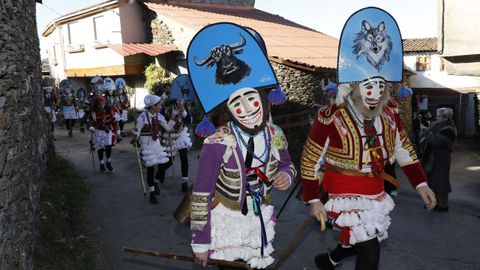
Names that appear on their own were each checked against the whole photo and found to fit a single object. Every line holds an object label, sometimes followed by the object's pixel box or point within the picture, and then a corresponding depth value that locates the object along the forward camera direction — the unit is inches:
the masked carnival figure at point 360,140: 143.6
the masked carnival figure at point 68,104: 655.1
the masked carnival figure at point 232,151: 123.2
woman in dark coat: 270.8
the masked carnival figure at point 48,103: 634.2
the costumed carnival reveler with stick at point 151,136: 284.8
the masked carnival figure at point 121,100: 641.6
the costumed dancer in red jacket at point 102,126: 382.9
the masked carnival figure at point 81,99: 672.8
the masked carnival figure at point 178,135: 311.6
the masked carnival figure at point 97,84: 491.7
